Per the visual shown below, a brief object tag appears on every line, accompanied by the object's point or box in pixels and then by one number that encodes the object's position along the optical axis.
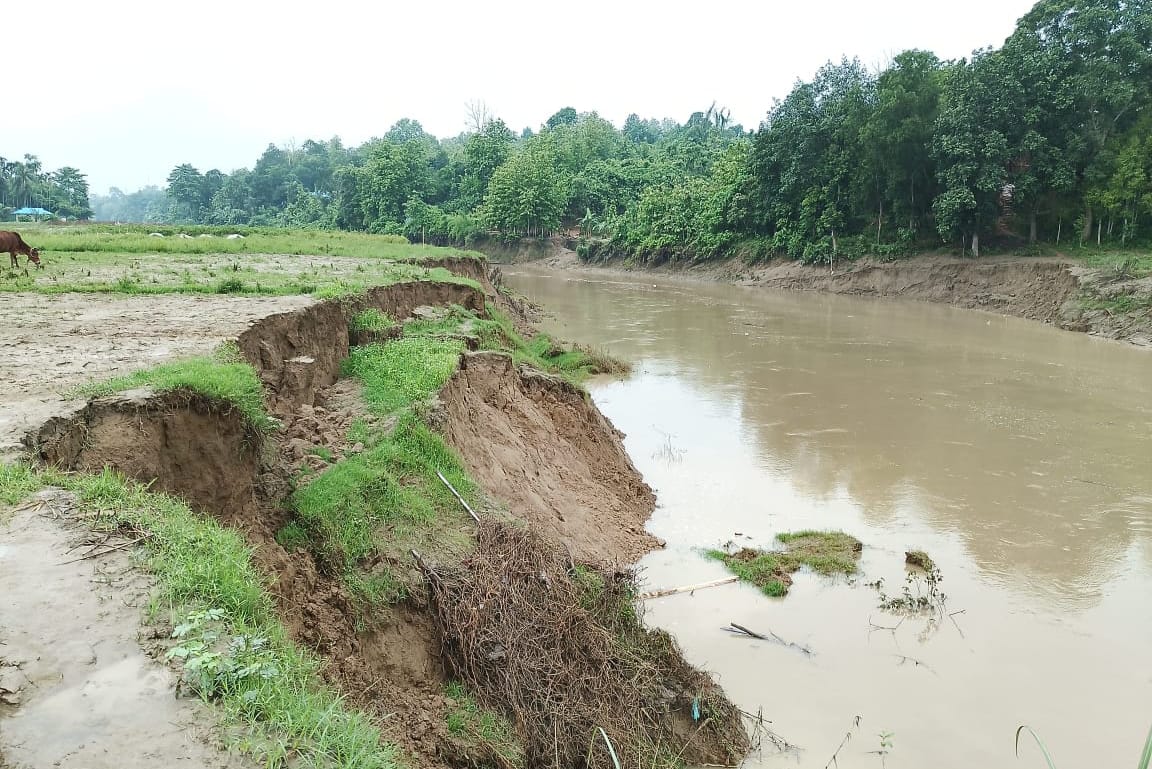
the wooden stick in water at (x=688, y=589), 7.73
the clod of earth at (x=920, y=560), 8.59
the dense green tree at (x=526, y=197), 53.25
